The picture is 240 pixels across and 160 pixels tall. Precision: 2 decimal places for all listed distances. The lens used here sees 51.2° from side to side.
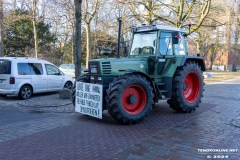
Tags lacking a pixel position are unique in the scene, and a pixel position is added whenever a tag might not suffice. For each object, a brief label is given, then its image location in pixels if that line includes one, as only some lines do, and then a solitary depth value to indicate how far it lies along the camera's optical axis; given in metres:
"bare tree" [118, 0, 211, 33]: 17.23
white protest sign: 6.54
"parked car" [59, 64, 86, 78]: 22.29
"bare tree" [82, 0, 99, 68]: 21.19
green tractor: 6.41
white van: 10.41
